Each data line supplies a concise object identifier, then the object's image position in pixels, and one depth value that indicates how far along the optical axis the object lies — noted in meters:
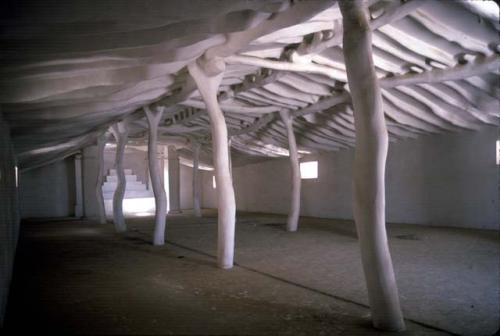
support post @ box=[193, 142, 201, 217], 19.83
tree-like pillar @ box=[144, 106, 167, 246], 10.53
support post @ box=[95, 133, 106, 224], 16.38
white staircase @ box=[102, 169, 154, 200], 24.11
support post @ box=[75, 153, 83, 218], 22.34
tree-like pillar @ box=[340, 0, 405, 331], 4.16
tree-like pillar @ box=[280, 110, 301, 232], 12.92
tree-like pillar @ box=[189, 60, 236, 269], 7.36
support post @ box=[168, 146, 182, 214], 23.69
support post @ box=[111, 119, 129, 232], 13.24
